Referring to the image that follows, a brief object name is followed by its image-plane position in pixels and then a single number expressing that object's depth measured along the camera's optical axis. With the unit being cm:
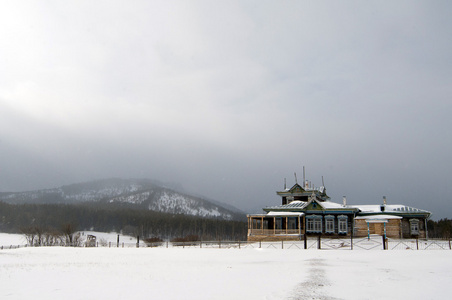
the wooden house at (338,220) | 4703
